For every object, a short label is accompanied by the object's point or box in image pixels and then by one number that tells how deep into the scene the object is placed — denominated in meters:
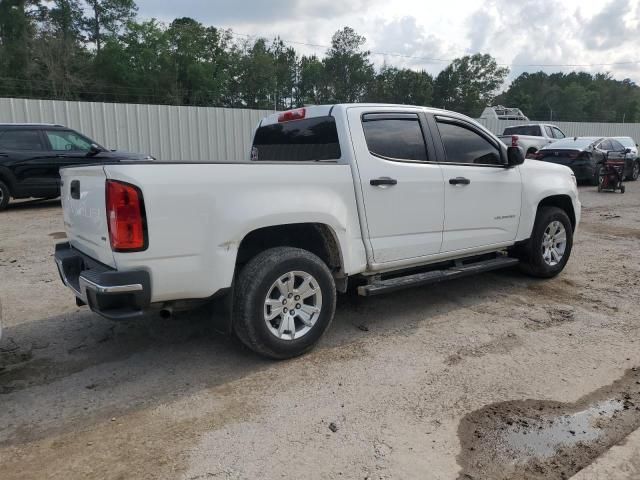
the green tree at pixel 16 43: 38.75
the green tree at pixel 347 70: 64.62
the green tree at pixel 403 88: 63.28
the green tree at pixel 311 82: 61.12
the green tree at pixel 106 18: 51.00
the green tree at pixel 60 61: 39.44
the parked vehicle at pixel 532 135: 19.03
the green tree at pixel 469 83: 72.19
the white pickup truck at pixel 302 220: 3.26
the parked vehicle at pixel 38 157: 10.84
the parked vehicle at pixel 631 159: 18.62
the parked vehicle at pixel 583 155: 15.63
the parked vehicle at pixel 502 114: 28.83
